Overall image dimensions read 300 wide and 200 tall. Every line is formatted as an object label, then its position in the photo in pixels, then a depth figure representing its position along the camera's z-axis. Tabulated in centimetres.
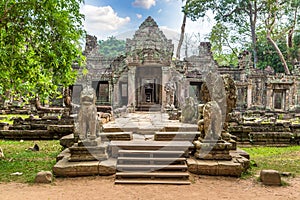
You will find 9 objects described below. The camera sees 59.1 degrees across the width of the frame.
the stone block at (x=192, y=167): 595
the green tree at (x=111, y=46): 4534
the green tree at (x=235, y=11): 2933
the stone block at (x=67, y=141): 770
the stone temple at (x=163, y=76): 1877
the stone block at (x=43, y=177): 543
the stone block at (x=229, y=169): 590
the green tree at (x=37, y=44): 677
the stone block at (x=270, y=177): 555
